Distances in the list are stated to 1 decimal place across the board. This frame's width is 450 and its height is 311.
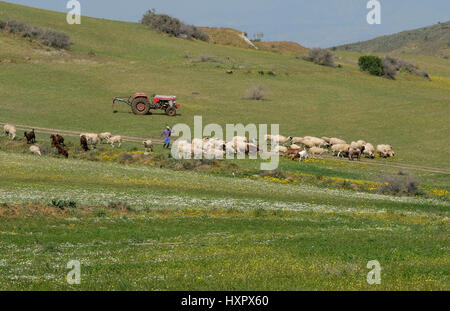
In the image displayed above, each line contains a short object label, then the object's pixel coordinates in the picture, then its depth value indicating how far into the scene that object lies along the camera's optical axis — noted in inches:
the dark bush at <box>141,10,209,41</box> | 5191.9
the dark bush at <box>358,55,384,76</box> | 4336.1
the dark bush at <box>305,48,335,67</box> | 4584.2
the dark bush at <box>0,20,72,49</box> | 4005.9
